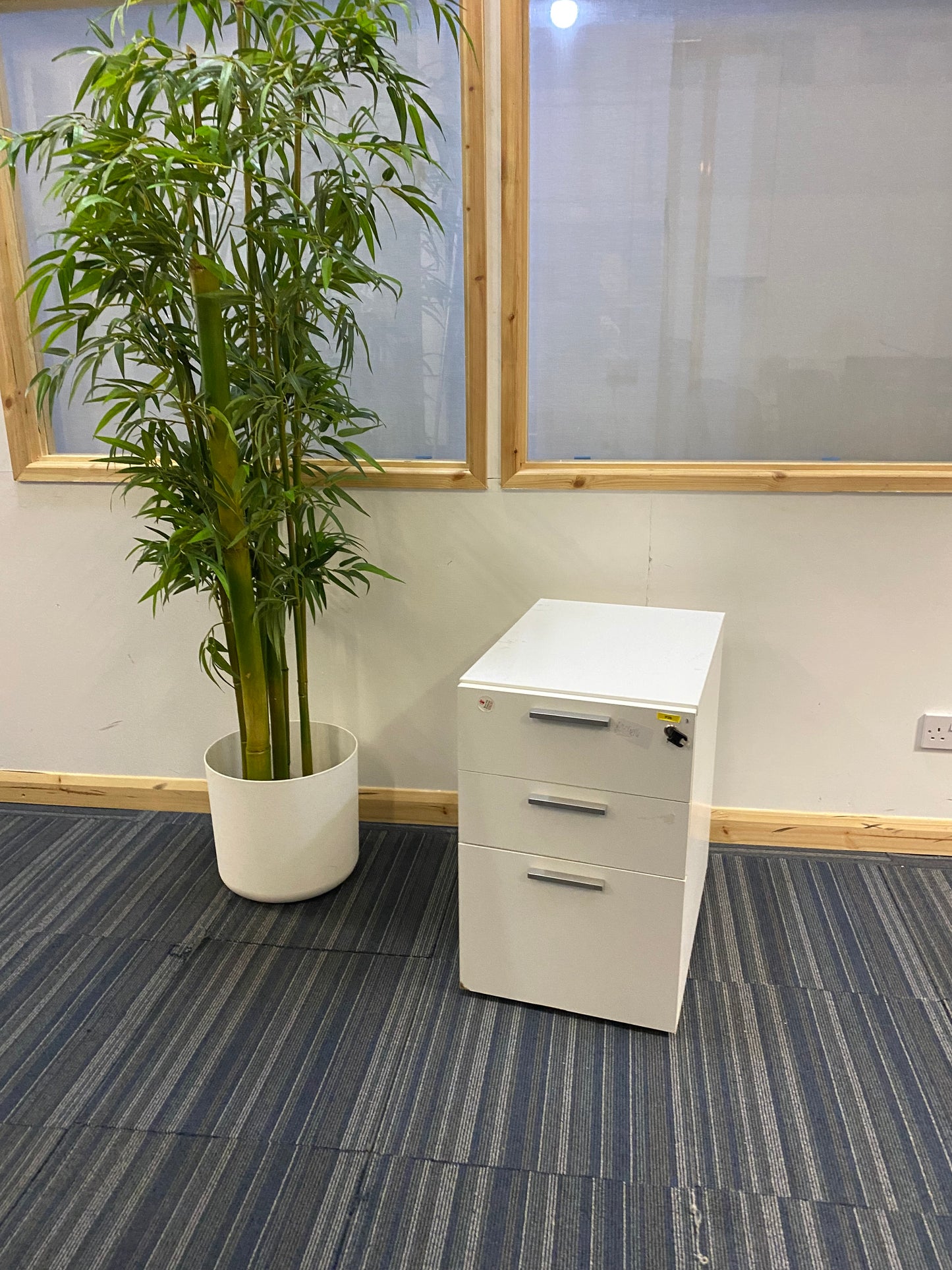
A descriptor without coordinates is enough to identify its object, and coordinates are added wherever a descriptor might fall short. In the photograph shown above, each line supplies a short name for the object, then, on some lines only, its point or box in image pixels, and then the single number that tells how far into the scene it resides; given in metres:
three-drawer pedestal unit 1.58
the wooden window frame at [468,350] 2.00
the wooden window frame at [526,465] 1.99
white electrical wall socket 2.22
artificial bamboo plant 1.51
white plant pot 2.01
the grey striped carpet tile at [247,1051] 1.53
